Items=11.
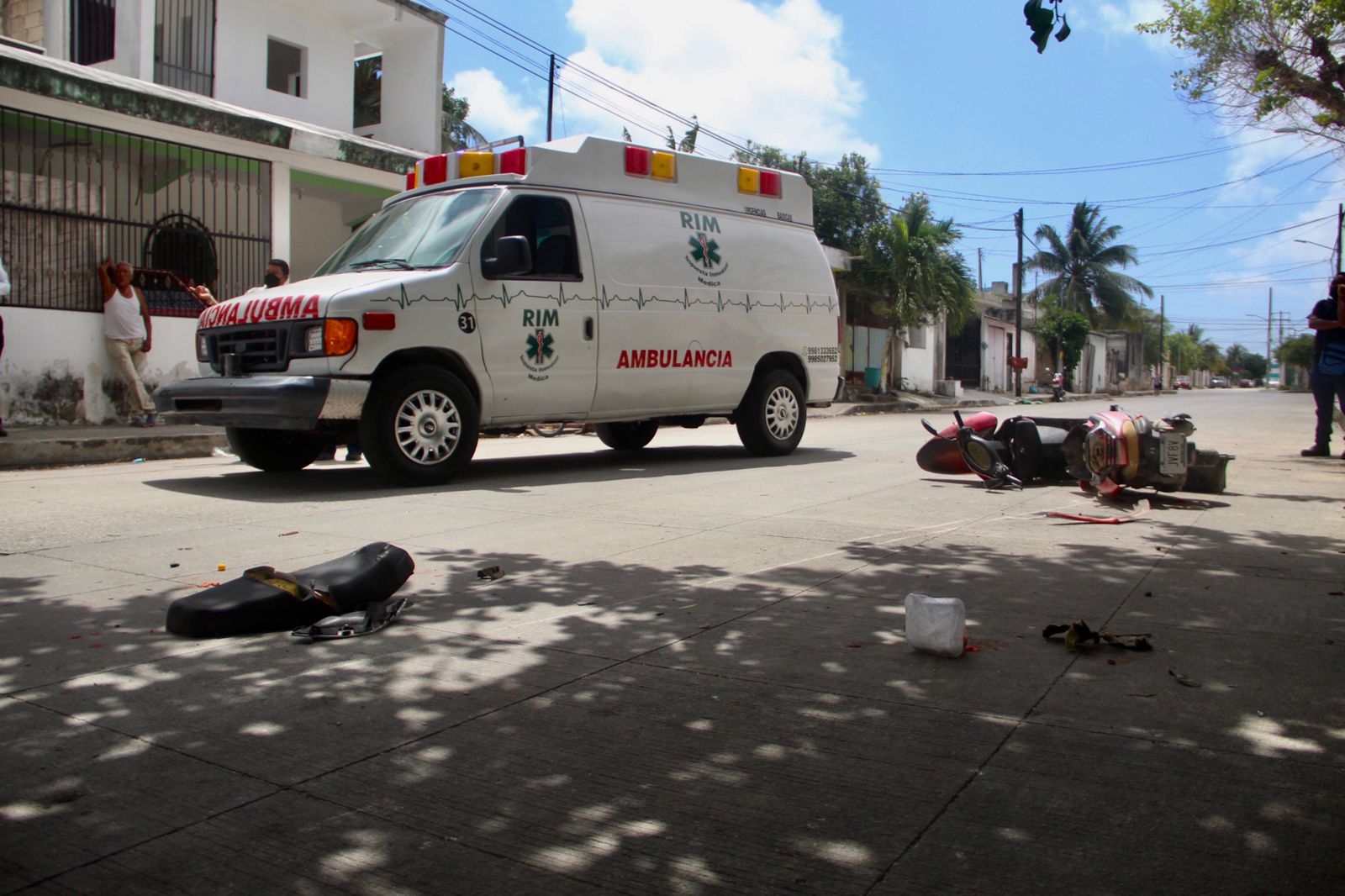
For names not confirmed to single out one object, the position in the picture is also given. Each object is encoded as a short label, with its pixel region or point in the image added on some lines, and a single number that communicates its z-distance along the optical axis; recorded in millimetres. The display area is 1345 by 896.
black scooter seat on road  3799
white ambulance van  7453
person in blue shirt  10258
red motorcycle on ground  6871
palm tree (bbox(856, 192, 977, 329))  28453
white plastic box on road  3488
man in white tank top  11461
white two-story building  11719
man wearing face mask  9828
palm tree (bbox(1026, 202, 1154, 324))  54219
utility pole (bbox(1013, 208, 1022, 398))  40688
